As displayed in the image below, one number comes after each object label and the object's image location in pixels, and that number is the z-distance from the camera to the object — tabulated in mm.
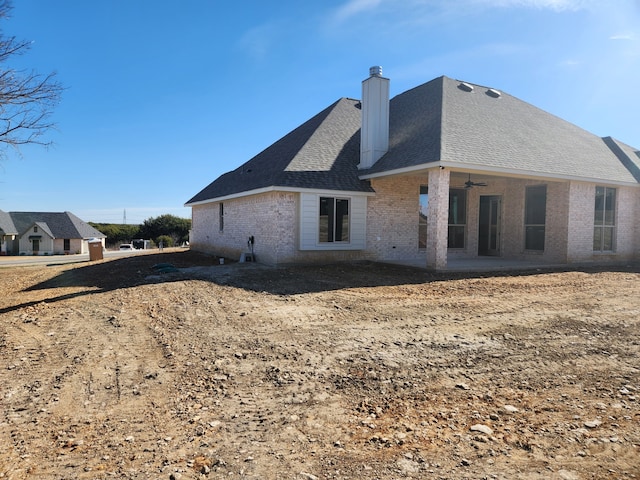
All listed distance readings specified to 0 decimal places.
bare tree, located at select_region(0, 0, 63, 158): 8031
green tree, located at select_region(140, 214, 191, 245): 59312
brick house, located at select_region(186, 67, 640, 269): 13844
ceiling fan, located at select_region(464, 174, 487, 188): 16062
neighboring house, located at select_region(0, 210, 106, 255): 53562
